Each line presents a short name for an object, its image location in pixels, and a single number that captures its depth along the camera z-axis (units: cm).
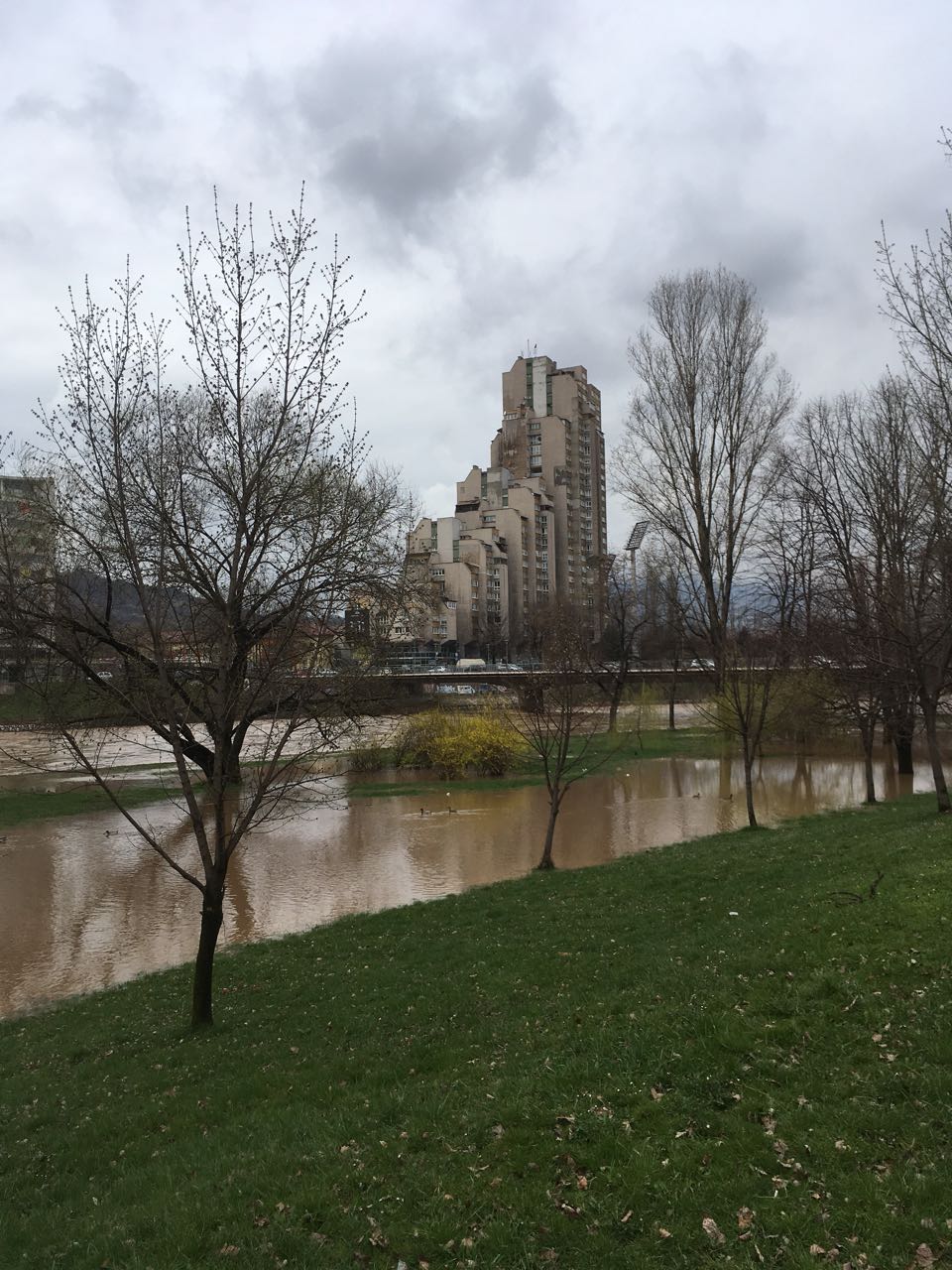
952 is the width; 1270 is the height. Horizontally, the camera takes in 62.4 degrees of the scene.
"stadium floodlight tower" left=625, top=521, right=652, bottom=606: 5361
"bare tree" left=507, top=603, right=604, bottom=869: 1605
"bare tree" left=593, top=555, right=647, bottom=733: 4319
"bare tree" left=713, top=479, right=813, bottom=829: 2234
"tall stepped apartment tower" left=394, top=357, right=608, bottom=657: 10462
